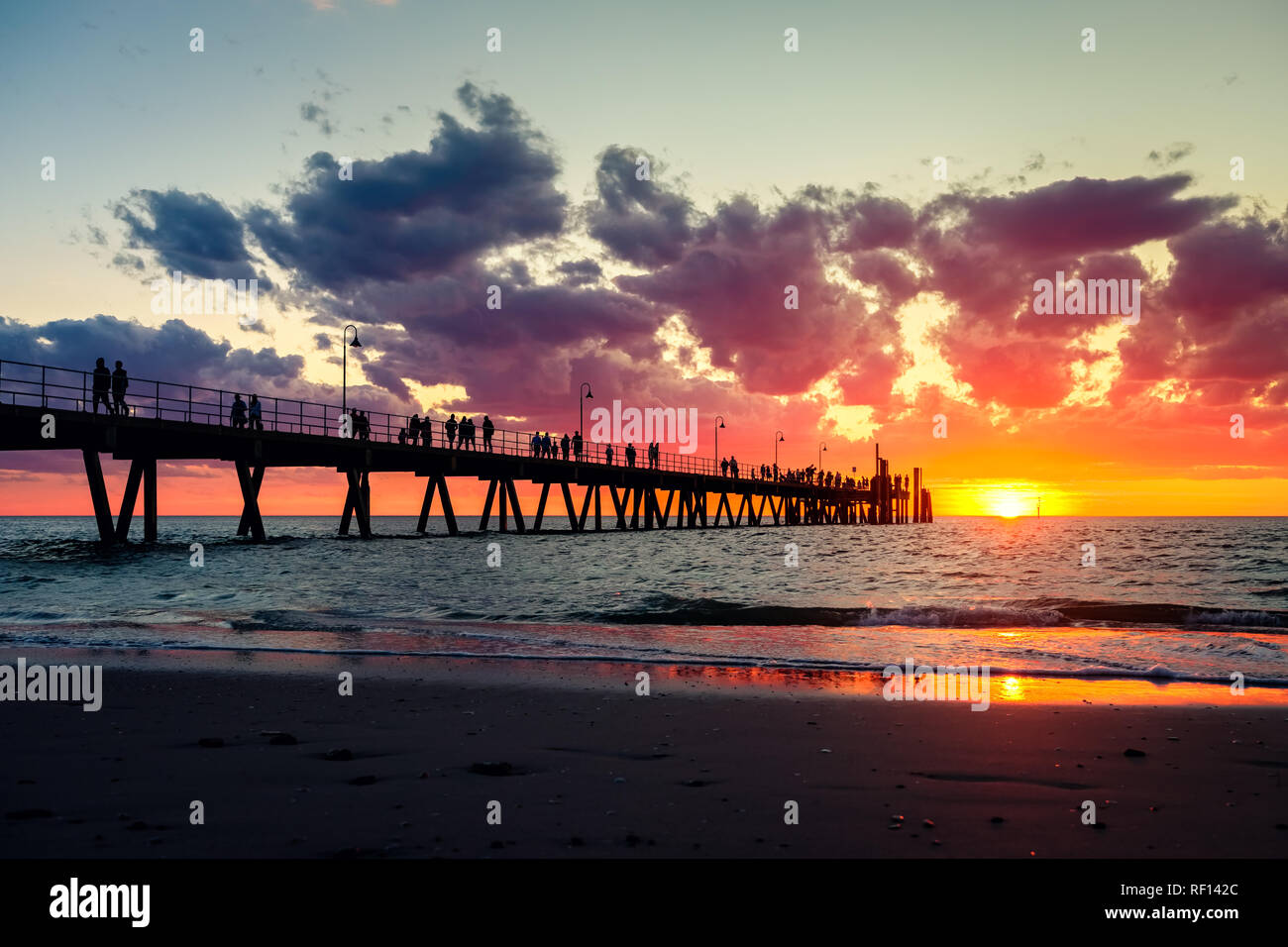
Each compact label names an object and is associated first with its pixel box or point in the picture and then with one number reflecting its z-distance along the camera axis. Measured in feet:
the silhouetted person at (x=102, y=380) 86.74
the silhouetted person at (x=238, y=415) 105.29
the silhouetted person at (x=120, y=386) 88.58
